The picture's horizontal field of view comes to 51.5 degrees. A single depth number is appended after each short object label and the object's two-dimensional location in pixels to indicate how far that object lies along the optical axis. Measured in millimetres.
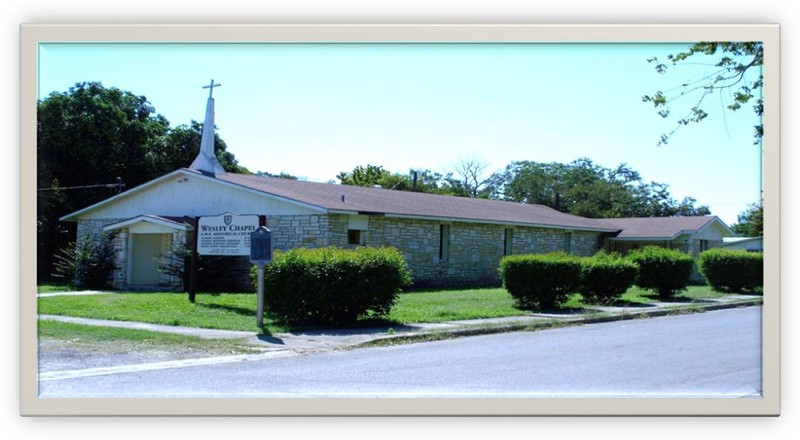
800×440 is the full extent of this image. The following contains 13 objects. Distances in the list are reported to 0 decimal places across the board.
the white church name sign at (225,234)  18469
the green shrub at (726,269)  25219
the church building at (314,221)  23906
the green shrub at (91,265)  25516
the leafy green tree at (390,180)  54531
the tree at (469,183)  54188
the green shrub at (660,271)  24609
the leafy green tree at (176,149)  33594
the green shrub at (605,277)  21328
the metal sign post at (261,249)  14641
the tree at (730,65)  9594
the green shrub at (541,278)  19766
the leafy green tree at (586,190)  52812
